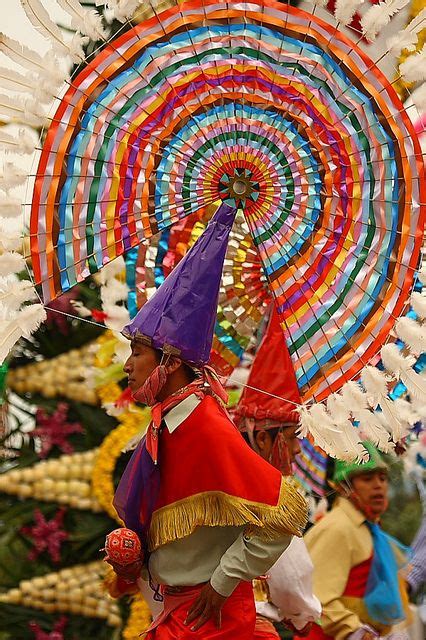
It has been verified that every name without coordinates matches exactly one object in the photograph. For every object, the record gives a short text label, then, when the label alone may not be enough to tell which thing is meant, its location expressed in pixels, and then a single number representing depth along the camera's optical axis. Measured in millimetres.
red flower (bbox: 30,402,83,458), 10793
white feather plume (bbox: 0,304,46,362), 7158
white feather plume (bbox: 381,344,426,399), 6863
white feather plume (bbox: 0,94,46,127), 7069
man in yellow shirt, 9769
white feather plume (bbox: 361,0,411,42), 6516
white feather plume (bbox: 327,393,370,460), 6956
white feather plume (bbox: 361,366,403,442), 6925
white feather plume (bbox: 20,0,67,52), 6966
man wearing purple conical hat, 6835
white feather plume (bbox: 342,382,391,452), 6918
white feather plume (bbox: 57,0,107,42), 6973
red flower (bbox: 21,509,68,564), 10744
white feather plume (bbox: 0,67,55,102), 7048
